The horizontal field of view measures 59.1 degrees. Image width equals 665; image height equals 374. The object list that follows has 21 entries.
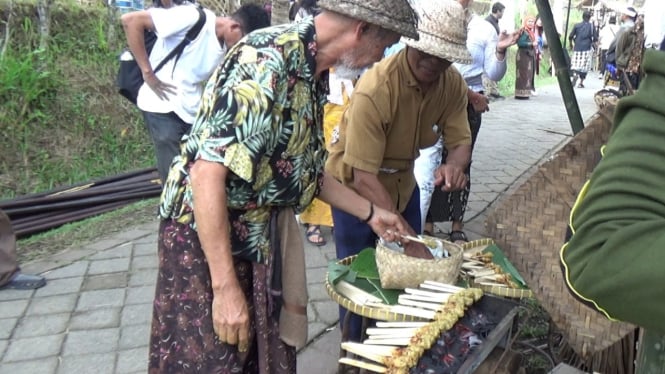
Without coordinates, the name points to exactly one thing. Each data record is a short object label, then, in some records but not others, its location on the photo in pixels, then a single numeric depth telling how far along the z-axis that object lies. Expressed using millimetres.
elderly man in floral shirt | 1651
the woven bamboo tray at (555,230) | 1556
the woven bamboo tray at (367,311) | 1914
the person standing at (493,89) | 12453
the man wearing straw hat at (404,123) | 2486
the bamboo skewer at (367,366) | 1677
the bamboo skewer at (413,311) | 1861
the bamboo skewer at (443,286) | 2000
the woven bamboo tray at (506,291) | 2113
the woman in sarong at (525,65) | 12137
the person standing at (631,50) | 6355
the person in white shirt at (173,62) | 4047
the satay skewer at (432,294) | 1936
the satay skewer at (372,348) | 1724
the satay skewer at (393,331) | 1785
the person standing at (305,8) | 4957
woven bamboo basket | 2072
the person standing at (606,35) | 17094
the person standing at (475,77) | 4469
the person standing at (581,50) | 16125
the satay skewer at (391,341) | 1744
